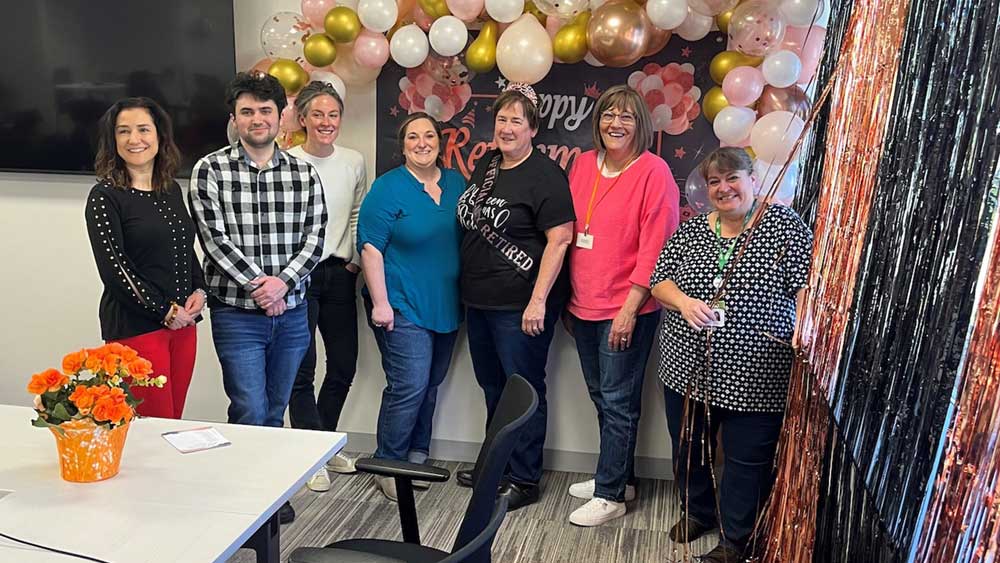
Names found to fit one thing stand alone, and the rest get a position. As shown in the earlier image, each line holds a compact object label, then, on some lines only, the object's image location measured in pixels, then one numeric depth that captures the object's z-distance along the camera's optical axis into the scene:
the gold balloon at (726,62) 2.87
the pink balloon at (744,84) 2.79
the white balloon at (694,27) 2.89
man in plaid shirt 2.59
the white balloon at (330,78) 3.17
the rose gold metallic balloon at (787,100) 2.78
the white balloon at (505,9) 2.92
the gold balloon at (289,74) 3.12
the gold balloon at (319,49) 3.08
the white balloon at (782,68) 2.73
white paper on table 1.81
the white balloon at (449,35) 3.00
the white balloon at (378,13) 3.01
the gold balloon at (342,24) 3.05
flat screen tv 3.36
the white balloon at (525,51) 2.92
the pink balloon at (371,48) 3.10
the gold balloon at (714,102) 2.93
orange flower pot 1.57
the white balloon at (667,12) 2.75
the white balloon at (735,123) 2.83
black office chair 1.31
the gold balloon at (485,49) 3.04
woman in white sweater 3.02
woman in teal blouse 2.99
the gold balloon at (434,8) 3.03
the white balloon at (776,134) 2.70
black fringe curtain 1.19
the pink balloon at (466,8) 2.97
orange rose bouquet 1.57
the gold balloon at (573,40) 2.92
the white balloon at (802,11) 2.73
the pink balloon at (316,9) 3.12
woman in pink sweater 2.84
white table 1.38
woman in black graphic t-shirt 2.89
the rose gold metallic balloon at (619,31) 2.77
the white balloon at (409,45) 3.05
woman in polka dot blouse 2.39
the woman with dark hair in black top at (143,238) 2.46
